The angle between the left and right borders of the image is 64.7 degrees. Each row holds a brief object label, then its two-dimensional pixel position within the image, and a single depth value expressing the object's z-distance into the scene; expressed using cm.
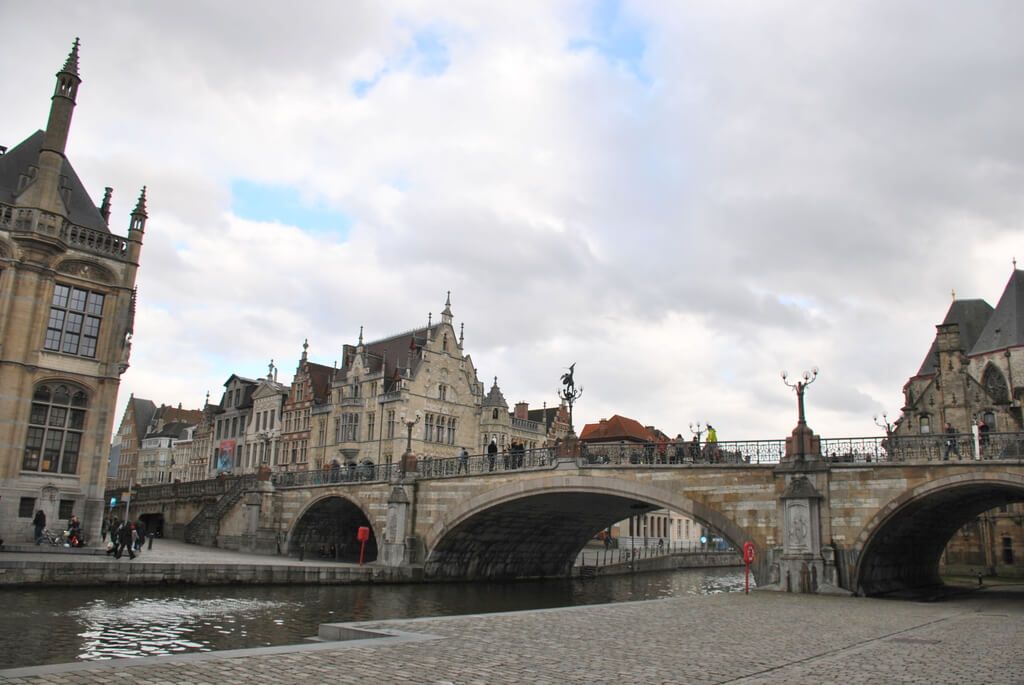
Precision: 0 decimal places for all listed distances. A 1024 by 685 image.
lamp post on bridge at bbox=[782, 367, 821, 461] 2533
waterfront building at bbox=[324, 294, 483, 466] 5847
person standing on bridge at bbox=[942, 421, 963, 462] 2384
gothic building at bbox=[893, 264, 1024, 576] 4750
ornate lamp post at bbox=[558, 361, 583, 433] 3306
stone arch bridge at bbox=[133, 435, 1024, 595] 2394
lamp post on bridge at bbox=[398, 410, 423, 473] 3681
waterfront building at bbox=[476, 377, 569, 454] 6481
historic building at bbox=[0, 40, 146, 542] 2842
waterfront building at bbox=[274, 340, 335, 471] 6488
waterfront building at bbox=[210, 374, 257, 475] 7281
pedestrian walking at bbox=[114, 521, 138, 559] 2786
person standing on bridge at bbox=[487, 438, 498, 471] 3347
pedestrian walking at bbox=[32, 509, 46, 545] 2723
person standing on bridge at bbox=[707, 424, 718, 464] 2780
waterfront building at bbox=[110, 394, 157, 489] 10462
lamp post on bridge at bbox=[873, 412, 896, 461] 2474
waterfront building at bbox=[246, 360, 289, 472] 6812
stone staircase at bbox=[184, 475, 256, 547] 4619
